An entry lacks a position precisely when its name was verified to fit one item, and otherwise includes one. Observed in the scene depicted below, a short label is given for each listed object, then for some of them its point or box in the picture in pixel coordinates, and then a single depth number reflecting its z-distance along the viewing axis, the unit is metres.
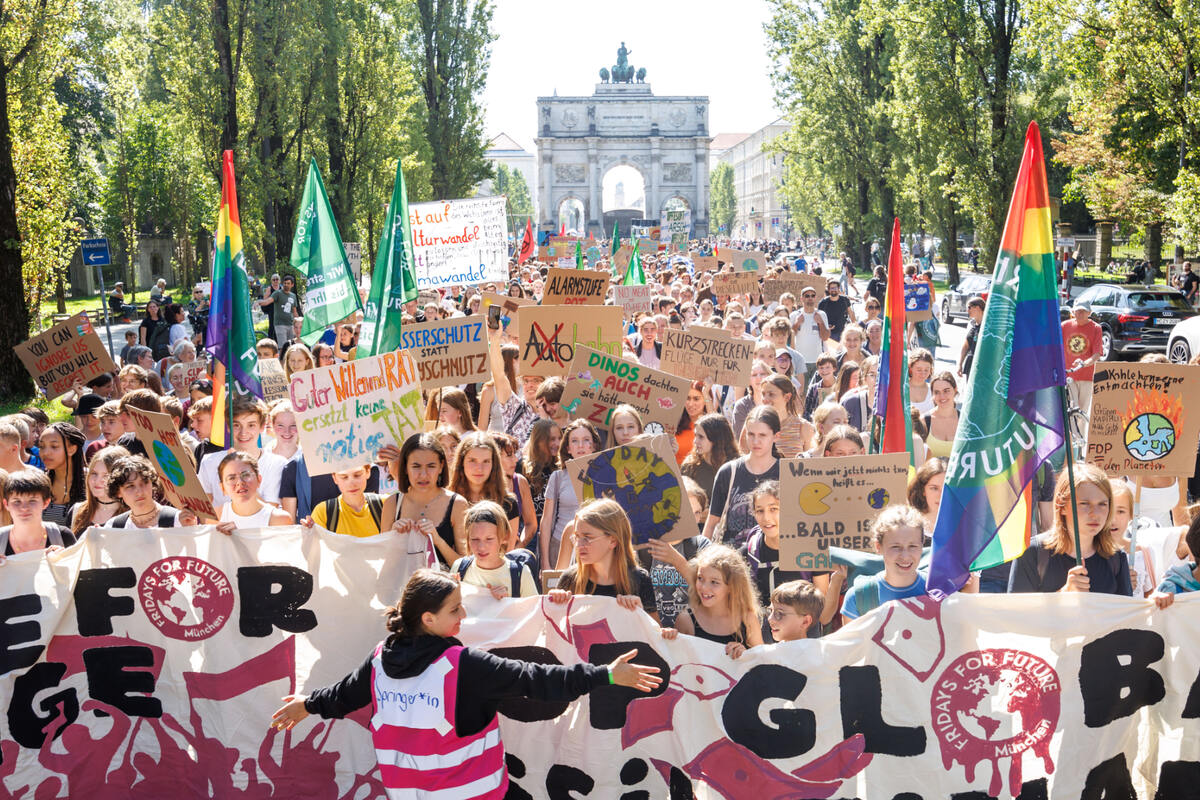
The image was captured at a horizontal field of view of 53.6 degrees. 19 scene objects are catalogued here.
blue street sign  16.39
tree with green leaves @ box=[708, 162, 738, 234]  151.00
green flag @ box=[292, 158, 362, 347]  9.41
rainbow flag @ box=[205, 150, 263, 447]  7.39
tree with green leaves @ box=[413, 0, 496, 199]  40.19
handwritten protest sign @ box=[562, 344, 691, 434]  8.22
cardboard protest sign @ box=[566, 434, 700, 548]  5.93
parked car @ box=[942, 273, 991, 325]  30.04
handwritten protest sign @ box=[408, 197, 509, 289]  13.52
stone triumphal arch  112.06
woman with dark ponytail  4.05
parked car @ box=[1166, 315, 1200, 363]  19.15
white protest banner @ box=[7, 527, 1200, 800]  4.72
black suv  23.04
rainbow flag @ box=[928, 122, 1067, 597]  4.87
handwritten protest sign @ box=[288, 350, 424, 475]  6.62
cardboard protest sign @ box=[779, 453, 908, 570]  5.81
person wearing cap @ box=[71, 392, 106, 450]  8.91
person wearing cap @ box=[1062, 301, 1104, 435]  12.85
